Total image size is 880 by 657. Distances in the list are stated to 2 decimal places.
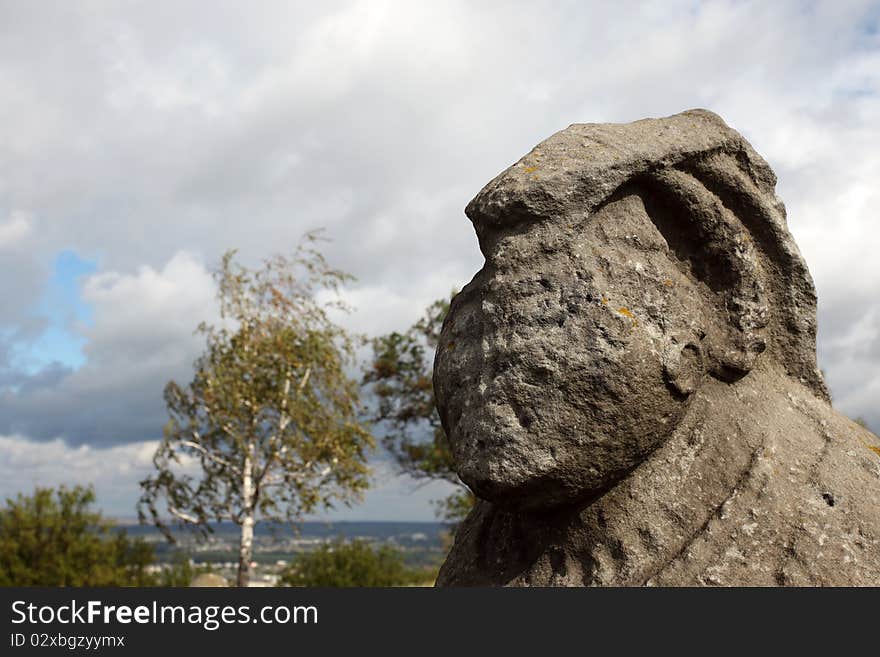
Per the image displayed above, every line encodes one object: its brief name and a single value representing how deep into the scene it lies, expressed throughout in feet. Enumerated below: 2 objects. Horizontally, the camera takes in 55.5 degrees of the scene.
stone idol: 10.96
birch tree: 60.18
